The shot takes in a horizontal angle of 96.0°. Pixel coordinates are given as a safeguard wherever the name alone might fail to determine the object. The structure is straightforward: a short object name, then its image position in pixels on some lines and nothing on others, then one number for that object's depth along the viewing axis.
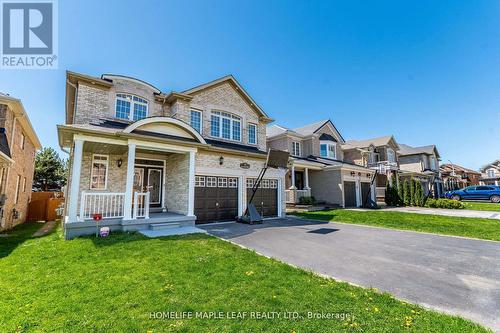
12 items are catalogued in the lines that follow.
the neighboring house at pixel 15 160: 9.88
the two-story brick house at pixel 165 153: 8.73
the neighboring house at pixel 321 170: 19.20
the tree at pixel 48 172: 31.16
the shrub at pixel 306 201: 17.86
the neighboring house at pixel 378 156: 24.77
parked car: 24.01
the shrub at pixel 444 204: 18.61
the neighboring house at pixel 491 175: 46.06
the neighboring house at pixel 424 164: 31.43
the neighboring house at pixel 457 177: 38.42
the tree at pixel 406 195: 21.81
